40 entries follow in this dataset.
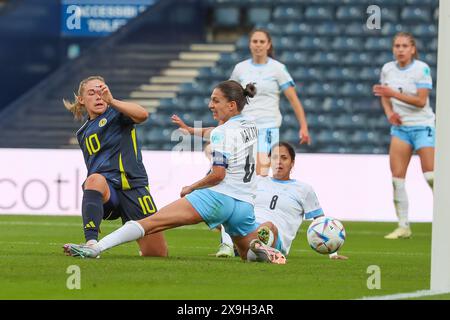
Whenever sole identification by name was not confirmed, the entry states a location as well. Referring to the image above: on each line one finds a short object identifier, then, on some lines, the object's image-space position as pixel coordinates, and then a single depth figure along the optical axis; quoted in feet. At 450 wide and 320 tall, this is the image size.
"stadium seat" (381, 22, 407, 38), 72.13
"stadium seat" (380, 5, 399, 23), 72.38
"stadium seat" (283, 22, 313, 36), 72.74
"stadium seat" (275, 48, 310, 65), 71.15
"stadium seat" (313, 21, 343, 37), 72.38
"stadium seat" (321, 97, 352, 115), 68.69
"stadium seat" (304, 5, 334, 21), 73.31
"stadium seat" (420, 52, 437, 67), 69.87
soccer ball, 30.76
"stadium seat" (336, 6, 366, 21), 72.64
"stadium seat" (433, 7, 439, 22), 72.69
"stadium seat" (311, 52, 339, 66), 71.15
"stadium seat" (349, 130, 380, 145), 66.13
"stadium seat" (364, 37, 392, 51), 70.90
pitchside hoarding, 53.11
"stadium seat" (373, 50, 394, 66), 69.77
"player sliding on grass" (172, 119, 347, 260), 31.50
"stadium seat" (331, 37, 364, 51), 71.61
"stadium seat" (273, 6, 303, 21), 74.02
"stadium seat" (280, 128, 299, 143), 65.98
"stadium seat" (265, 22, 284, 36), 73.15
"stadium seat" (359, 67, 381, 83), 69.51
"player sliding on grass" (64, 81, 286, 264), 27.89
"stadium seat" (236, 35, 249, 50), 73.20
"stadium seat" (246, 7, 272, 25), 75.10
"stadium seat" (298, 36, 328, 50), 71.92
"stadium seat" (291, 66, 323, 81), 70.33
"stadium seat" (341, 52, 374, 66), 70.79
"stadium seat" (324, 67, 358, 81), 70.23
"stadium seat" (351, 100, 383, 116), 68.03
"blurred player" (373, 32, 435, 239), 42.06
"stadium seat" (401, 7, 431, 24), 72.28
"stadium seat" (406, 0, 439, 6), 73.02
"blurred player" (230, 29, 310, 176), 38.96
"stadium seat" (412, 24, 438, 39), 71.46
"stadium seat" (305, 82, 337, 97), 69.77
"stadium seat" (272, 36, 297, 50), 72.02
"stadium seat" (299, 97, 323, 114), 68.85
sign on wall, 71.77
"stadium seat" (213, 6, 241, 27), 75.51
